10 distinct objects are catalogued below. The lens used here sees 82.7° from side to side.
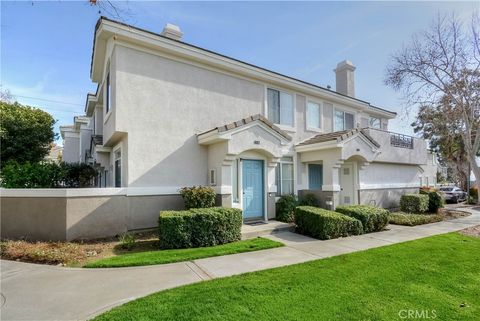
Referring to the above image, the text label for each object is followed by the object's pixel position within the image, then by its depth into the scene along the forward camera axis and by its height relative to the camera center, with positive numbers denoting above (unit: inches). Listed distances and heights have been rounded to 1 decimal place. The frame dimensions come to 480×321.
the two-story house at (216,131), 377.7 +73.2
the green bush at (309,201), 509.4 -47.4
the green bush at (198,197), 368.2 -27.6
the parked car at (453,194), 946.1 -69.4
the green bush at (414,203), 583.5 -60.9
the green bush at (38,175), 345.4 +3.4
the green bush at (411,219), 476.1 -80.2
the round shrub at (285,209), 462.6 -56.9
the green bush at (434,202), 611.7 -61.1
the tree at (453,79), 642.2 +234.1
